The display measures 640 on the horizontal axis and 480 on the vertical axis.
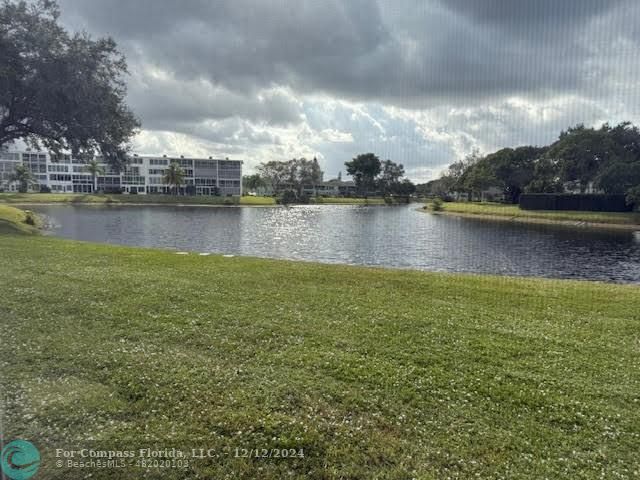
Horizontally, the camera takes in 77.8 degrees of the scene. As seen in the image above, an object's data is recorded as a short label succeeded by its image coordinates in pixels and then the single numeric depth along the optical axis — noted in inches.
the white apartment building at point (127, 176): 4645.7
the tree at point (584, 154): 2401.6
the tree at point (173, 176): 4259.4
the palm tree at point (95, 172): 4026.6
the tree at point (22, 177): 3996.1
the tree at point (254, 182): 5704.7
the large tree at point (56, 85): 911.7
